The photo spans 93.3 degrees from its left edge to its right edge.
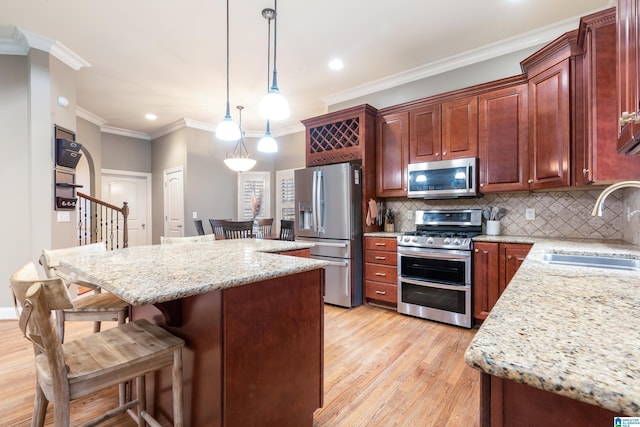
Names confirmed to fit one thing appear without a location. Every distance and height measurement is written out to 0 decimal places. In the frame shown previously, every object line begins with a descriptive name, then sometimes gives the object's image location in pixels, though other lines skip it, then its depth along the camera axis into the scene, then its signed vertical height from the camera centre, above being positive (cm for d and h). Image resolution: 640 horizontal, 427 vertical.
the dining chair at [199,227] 467 -21
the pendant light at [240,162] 470 +80
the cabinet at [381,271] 345 -68
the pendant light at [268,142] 263 +66
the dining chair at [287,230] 455 -26
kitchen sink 161 -27
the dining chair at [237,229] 388 -21
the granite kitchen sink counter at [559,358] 45 -25
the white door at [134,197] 605 +35
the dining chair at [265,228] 462 -26
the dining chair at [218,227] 392 -19
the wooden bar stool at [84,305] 162 -51
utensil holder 318 -16
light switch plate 337 -3
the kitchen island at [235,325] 117 -50
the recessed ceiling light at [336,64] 348 +175
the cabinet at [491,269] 271 -52
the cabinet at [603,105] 193 +71
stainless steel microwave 311 +37
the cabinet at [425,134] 337 +90
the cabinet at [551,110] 245 +88
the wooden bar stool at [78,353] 94 -53
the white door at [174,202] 568 +22
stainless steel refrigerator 359 -17
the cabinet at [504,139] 287 +73
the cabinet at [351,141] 372 +94
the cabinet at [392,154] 361 +72
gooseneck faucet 131 +9
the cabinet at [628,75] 107 +55
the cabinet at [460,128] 314 +90
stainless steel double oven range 295 -57
